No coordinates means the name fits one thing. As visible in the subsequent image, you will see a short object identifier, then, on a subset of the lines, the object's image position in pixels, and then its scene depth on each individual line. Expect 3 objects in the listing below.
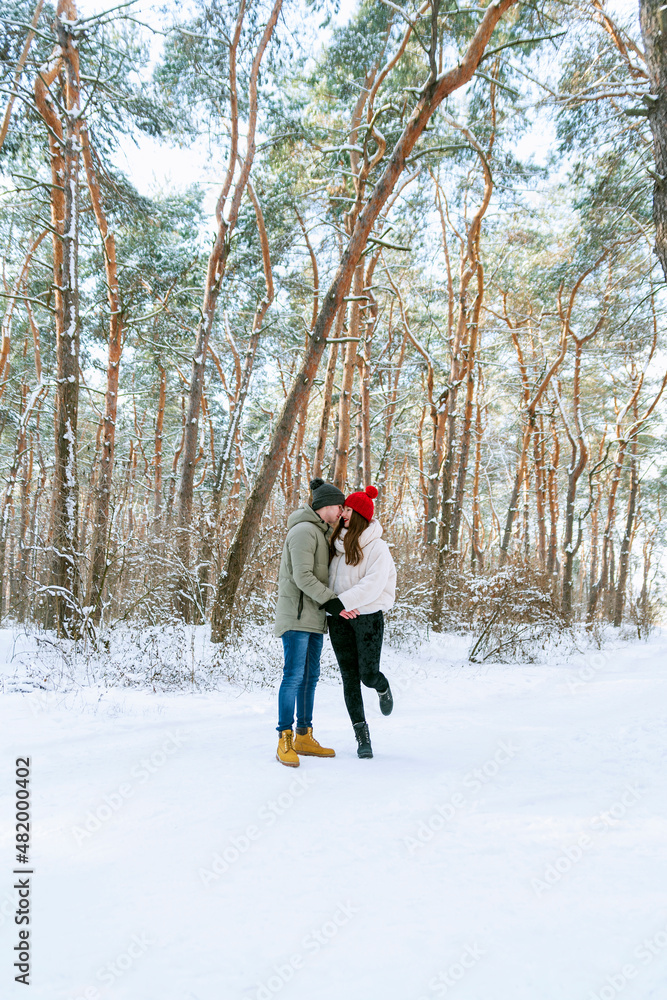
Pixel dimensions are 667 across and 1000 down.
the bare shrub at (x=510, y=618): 9.49
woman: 3.83
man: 3.73
